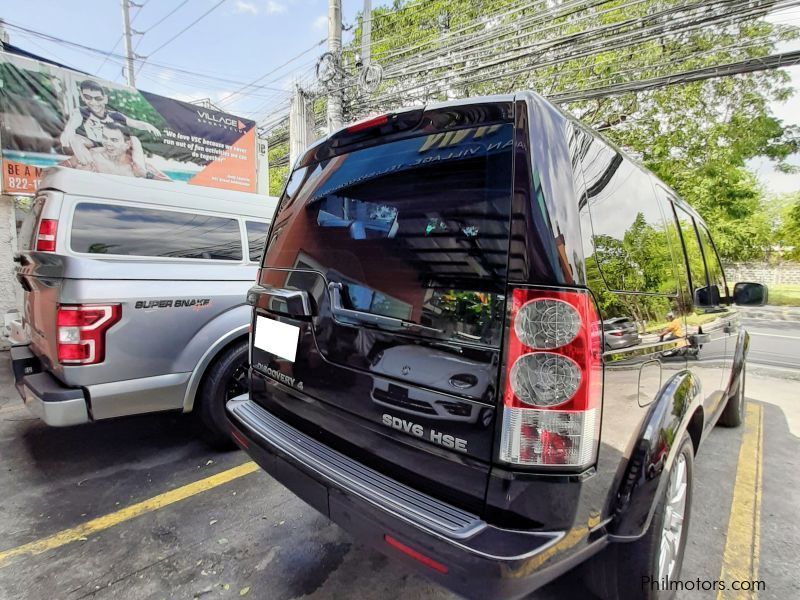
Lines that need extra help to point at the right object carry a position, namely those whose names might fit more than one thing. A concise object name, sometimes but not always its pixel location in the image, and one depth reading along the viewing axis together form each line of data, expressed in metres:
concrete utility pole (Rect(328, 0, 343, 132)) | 7.92
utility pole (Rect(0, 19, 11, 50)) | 7.28
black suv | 1.17
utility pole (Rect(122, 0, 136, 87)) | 15.63
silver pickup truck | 2.42
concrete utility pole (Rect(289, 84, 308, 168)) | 9.39
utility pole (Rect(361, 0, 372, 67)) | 8.25
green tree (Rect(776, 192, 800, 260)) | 16.96
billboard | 6.18
